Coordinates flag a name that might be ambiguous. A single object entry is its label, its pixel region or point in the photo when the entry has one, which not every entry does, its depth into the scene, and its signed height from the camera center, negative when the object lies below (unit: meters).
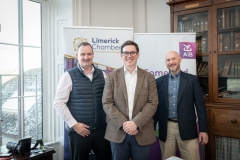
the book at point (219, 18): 2.50 +0.69
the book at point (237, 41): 2.47 +0.42
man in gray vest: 1.87 -0.24
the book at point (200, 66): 2.66 +0.15
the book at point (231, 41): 2.50 +0.43
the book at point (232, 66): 2.51 +0.13
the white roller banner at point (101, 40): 2.43 +0.45
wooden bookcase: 2.44 +0.16
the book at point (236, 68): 2.49 +0.12
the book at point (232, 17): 2.45 +0.70
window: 2.50 +0.12
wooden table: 1.76 -0.64
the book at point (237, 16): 2.43 +0.70
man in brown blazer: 1.65 -0.22
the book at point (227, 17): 2.47 +0.70
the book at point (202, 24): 2.63 +0.66
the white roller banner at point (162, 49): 2.59 +0.36
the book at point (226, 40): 2.51 +0.44
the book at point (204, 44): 2.63 +0.42
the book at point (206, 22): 2.59 +0.68
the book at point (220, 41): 2.52 +0.43
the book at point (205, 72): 2.61 +0.07
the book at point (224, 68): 2.53 +0.11
